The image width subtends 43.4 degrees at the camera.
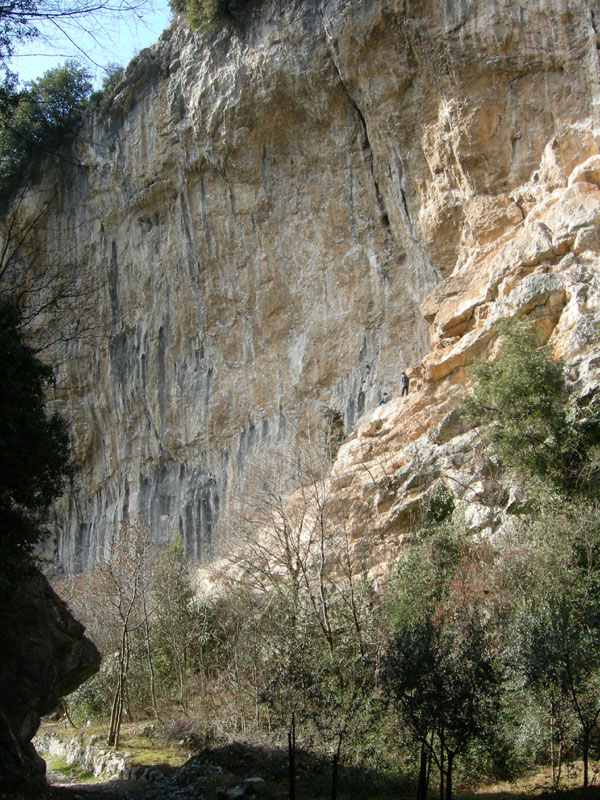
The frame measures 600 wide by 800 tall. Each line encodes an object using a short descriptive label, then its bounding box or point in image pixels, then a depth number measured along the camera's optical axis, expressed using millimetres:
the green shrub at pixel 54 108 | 34112
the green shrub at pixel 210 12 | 29656
